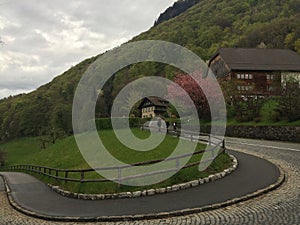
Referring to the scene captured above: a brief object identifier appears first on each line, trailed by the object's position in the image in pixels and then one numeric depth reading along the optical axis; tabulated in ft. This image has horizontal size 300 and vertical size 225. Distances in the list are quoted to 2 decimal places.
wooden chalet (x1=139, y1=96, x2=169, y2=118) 265.13
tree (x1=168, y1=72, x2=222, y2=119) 154.61
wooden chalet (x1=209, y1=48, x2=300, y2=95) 206.02
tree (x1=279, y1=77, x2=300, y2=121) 98.07
